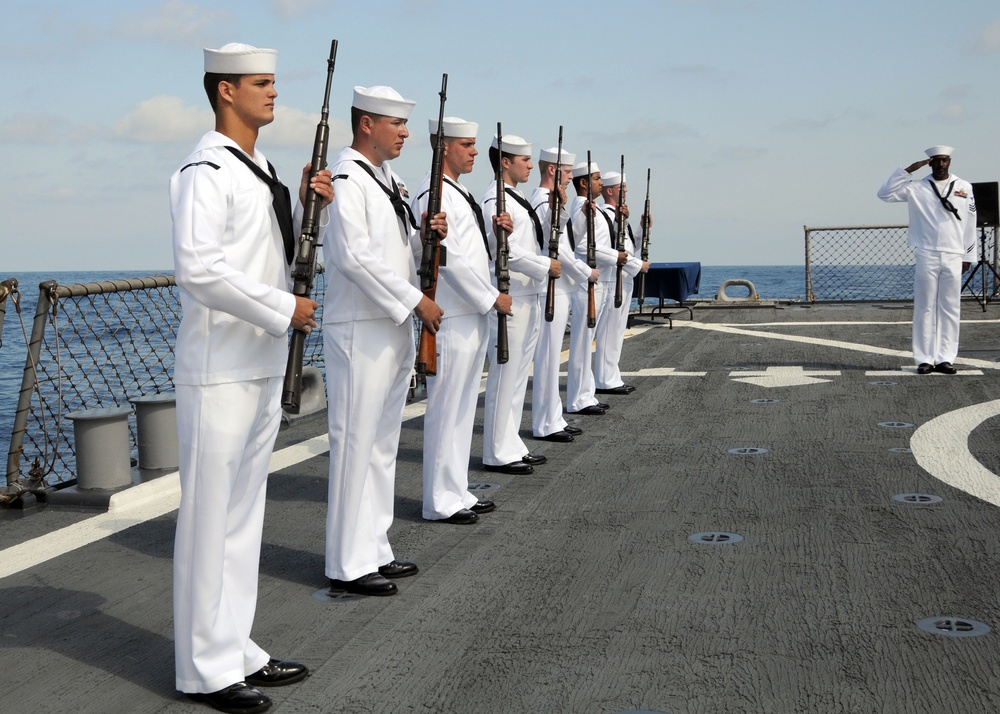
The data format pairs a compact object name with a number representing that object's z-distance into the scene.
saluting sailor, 10.47
